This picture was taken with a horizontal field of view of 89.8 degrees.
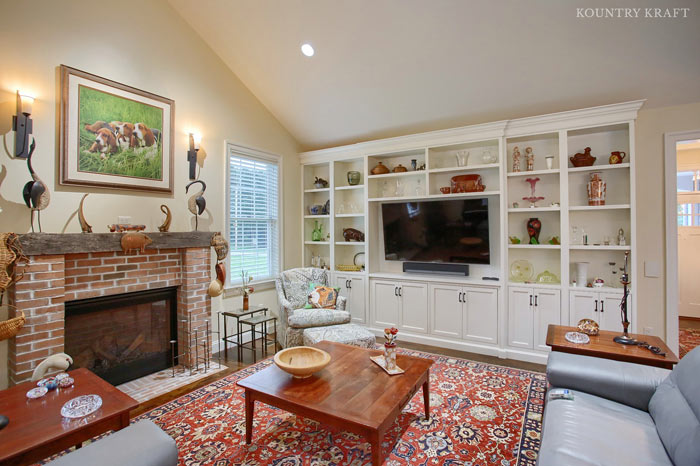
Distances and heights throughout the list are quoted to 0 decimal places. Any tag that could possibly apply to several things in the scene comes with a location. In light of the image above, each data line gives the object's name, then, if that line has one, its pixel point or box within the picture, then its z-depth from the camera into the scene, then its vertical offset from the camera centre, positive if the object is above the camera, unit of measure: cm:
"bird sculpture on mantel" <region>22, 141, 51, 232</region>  254 +32
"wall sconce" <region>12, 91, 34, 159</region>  258 +82
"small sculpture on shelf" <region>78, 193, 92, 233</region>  288 +11
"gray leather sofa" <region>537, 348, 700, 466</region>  144 -91
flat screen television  411 +6
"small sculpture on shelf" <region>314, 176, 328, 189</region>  531 +80
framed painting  289 +92
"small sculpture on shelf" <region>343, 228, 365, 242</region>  505 +1
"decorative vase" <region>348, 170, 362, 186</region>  502 +84
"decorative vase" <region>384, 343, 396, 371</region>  241 -84
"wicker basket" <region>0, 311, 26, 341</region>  229 -60
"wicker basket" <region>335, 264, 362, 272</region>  495 -46
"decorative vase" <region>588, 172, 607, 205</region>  360 +47
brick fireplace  252 -36
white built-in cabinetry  359 +2
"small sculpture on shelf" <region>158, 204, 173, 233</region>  342 +14
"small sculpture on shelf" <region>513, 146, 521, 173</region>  398 +86
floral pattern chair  370 -82
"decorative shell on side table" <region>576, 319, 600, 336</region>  282 -75
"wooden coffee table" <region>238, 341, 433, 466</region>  184 -95
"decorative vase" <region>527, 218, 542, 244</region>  392 +7
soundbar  427 -41
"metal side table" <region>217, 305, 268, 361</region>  387 -96
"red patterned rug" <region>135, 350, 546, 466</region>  214 -135
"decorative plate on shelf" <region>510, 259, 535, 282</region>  401 -41
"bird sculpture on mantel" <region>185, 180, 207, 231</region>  371 +35
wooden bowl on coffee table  223 -85
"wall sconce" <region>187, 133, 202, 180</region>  378 +90
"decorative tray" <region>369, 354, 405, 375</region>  238 -92
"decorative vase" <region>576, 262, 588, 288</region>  362 -40
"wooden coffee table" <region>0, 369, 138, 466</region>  153 -89
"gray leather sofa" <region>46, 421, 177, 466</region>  125 -80
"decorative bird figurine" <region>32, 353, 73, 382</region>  220 -83
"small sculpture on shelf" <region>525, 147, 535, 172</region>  395 +88
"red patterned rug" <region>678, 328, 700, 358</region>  408 -131
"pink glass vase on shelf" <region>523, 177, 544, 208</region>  398 +45
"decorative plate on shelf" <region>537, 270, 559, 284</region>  387 -47
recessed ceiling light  377 +202
